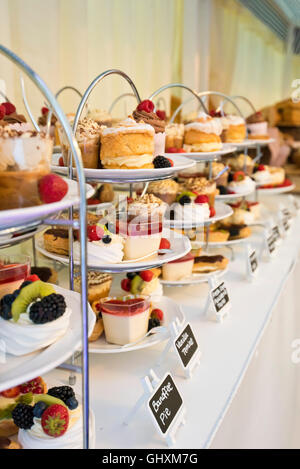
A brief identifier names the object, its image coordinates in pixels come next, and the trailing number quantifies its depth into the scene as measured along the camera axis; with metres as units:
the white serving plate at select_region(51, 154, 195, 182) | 1.12
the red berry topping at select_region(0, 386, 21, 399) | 1.00
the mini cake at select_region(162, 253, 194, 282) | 1.79
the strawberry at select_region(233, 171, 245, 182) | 2.39
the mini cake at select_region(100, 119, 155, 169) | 1.17
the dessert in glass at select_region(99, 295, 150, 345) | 1.27
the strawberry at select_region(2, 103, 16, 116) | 1.37
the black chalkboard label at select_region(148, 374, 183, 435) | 0.99
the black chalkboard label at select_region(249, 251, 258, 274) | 2.04
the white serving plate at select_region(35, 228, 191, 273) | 1.18
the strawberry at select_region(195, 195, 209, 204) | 1.84
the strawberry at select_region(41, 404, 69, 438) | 0.87
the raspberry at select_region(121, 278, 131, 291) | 1.56
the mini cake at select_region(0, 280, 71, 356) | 0.80
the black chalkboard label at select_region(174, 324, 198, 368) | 1.23
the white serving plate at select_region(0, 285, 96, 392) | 0.70
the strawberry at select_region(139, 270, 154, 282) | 1.53
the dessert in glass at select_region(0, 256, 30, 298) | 0.95
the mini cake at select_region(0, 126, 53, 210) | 0.68
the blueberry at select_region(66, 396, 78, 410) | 0.93
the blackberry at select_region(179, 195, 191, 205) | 1.80
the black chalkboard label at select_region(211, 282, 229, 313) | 1.61
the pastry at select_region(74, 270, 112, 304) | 1.38
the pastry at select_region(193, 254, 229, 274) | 1.95
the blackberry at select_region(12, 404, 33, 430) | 0.89
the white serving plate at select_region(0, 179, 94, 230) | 0.62
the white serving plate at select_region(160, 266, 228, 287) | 1.76
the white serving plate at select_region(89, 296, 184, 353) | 1.25
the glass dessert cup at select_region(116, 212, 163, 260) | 1.29
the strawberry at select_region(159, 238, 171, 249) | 1.40
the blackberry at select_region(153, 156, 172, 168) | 1.22
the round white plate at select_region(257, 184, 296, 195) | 2.88
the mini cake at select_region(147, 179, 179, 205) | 1.85
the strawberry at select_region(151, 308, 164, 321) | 1.41
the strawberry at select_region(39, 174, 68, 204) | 0.69
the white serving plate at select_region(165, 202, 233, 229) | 1.73
